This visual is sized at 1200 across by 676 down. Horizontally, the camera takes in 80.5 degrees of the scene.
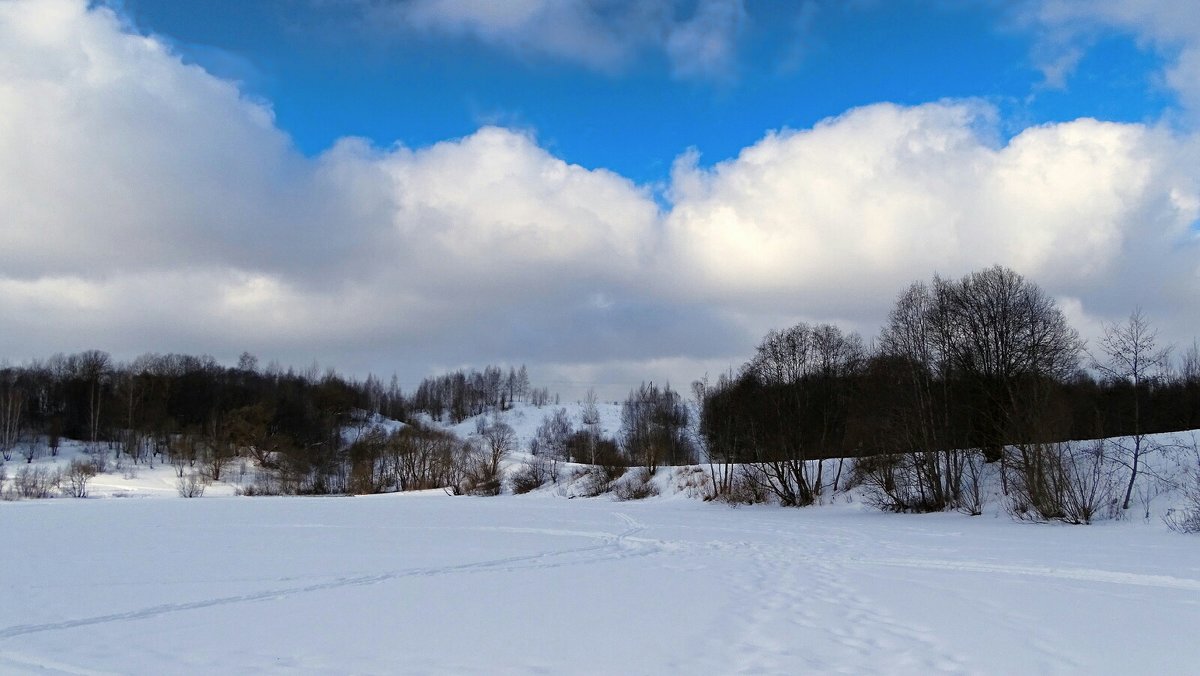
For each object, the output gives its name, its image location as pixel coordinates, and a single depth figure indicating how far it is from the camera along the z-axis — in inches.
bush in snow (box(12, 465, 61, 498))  2268.7
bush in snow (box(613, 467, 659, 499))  2247.8
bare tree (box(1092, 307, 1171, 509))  1006.4
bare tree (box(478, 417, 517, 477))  2795.3
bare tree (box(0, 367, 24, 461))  3233.3
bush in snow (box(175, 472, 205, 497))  2496.6
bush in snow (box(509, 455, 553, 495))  2705.5
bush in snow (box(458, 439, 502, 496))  2677.2
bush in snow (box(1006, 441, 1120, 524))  1002.1
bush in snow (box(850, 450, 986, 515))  1291.8
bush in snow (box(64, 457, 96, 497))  2311.8
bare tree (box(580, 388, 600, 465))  3604.3
